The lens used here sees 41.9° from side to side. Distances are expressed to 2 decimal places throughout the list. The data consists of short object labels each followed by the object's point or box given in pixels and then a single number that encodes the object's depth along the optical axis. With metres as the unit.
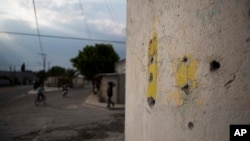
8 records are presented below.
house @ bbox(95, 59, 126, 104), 24.38
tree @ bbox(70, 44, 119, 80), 42.03
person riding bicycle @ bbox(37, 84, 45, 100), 22.38
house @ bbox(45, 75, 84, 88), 76.31
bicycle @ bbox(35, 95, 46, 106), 22.50
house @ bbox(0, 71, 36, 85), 78.50
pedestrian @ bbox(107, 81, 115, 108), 20.70
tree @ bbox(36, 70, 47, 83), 84.19
